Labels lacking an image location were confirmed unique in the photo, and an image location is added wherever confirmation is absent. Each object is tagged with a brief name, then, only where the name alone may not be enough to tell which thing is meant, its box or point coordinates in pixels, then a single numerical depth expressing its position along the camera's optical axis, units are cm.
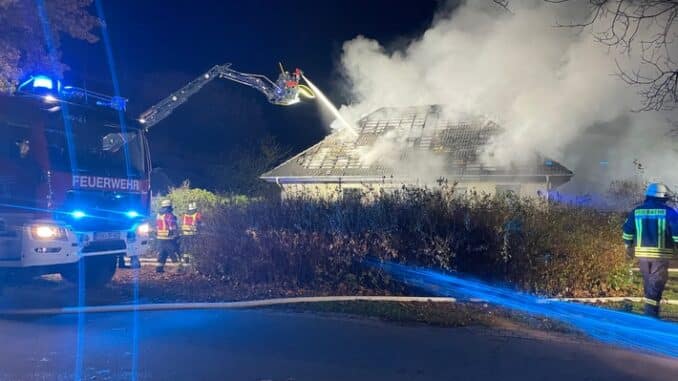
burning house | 1722
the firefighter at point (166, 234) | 1101
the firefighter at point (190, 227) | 988
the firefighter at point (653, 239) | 659
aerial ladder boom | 1508
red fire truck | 808
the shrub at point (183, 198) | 1533
